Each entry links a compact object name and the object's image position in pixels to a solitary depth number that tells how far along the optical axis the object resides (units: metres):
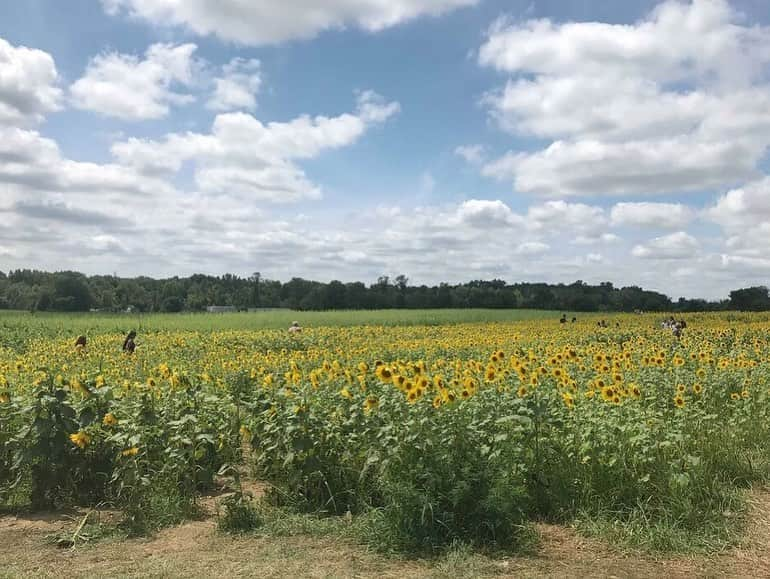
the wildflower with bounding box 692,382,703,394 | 7.48
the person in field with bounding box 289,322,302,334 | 24.59
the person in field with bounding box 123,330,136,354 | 15.89
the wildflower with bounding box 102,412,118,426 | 6.06
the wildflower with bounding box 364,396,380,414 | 5.49
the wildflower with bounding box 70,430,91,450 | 5.89
